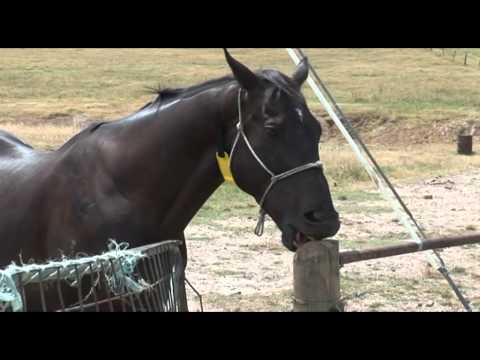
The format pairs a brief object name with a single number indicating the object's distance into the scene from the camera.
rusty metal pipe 2.96
